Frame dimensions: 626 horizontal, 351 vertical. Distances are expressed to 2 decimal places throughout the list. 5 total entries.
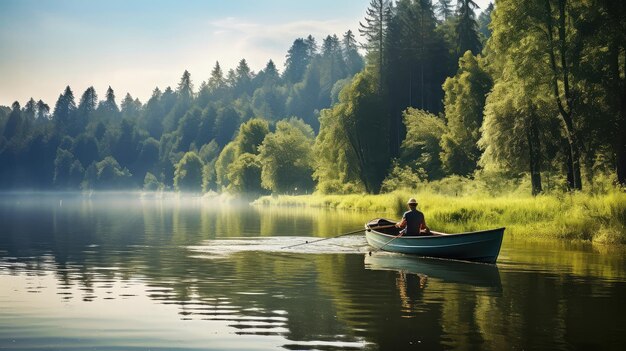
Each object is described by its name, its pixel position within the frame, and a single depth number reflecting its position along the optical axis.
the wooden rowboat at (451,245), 25.52
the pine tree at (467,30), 100.56
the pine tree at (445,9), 139.62
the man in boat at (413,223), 28.64
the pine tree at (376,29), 99.19
